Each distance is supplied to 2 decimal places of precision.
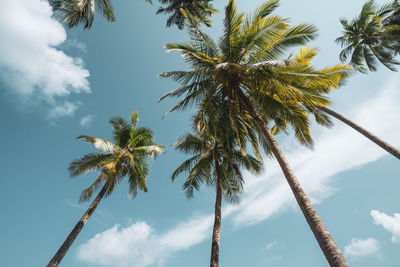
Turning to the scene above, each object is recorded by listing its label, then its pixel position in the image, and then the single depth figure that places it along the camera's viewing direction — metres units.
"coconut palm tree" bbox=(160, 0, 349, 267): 6.73
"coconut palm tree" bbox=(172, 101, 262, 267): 12.47
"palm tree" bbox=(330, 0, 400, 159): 14.22
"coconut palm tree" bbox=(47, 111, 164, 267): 9.33
